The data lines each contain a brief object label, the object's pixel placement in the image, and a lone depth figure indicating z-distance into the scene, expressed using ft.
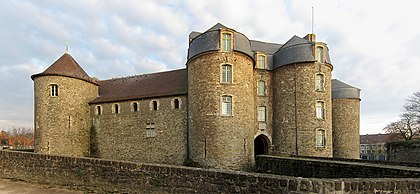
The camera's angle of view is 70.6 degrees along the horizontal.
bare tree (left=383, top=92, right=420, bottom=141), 129.06
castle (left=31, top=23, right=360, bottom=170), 55.62
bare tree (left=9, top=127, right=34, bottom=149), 232.73
